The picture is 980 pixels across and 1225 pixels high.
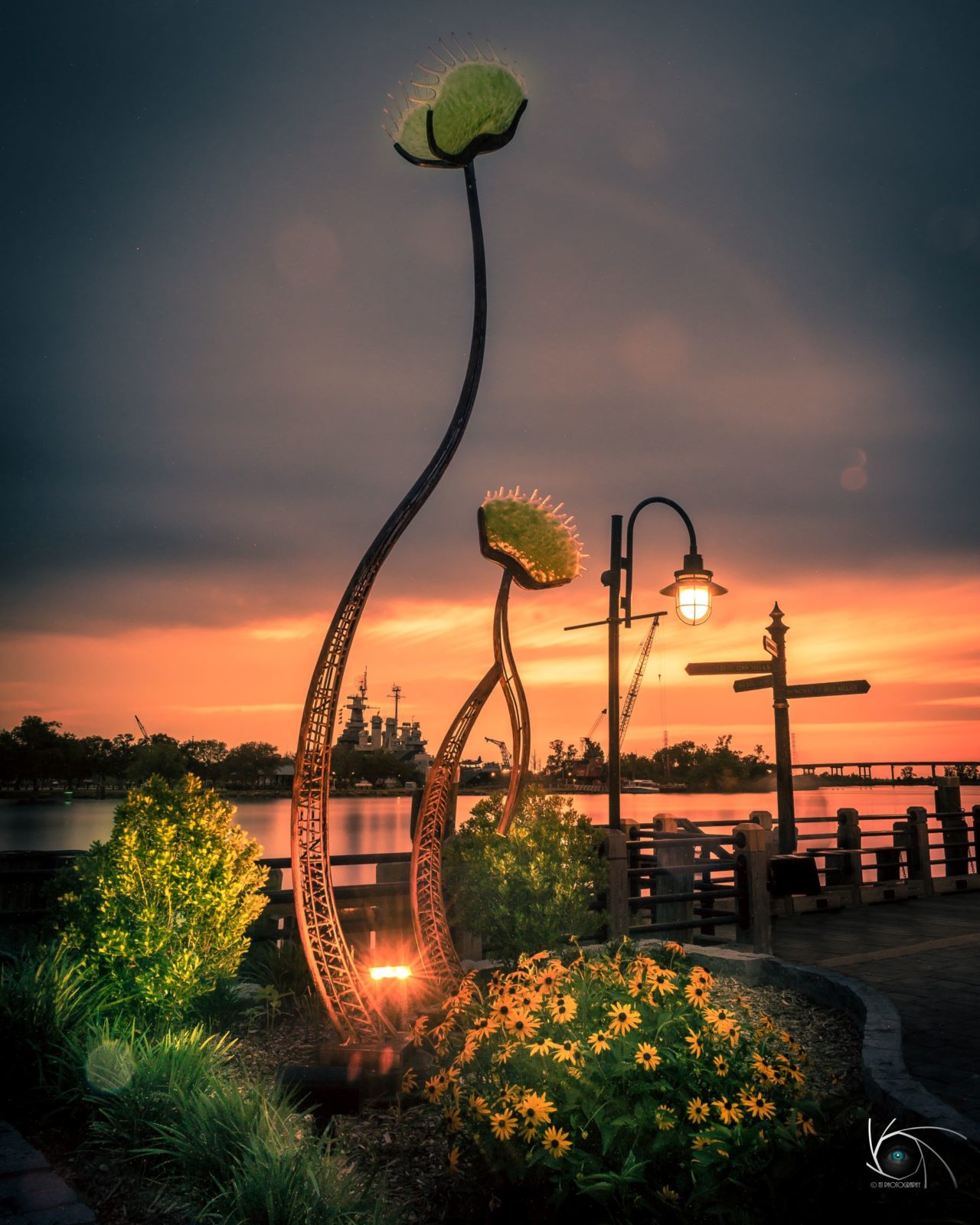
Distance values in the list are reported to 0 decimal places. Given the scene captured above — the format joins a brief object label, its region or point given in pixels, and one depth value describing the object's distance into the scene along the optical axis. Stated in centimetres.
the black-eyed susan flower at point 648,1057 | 328
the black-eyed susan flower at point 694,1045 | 344
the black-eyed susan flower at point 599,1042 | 336
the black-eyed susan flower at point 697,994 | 380
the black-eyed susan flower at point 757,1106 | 314
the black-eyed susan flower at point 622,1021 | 346
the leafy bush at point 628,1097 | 311
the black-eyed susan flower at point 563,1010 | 355
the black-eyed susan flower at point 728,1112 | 311
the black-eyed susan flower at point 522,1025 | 347
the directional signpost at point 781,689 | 1569
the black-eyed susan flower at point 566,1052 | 335
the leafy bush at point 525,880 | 677
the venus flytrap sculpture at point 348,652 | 588
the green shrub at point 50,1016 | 510
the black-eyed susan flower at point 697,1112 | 317
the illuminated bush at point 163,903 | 586
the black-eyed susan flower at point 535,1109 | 315
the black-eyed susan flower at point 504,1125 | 318
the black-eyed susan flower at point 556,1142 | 309
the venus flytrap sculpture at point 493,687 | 657
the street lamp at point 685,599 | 1285
